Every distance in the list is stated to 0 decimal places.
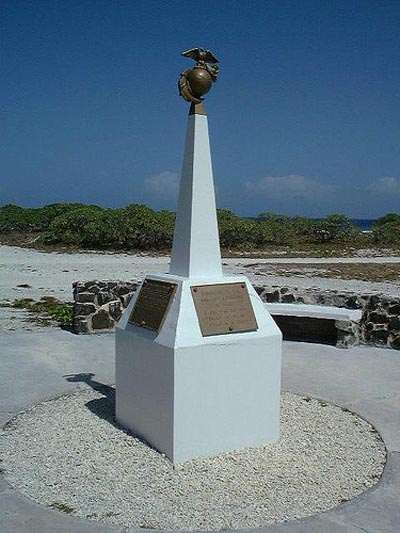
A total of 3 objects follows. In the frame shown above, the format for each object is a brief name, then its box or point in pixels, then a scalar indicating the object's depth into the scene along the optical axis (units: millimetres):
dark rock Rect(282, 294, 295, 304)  10195
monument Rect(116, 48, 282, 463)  4770
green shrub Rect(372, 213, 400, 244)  33531
